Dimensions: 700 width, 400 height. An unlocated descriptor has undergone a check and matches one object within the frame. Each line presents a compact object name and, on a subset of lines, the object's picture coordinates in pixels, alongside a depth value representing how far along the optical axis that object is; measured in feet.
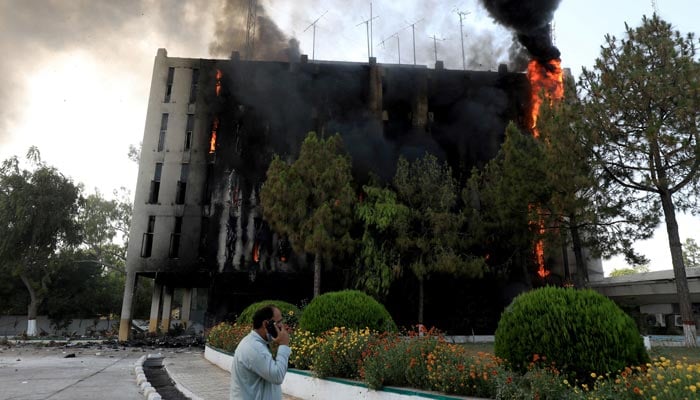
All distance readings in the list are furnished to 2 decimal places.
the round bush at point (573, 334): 17.71
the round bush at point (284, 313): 47.27
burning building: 82.38
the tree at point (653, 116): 45.70
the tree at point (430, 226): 65.87
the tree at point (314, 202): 66.08
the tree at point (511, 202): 62.23
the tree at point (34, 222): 104.12
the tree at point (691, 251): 186.60
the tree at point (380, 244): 66.64
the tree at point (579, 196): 53.52
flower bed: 14.83
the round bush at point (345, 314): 32.81
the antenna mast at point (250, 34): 114.32
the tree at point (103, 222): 142.82
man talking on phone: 10.55
